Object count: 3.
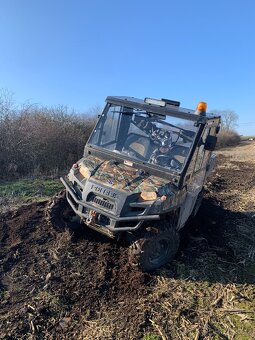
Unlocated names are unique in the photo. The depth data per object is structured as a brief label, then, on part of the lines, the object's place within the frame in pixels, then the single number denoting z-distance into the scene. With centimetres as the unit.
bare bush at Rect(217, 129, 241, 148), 3250
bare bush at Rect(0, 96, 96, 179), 1236
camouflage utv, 480
